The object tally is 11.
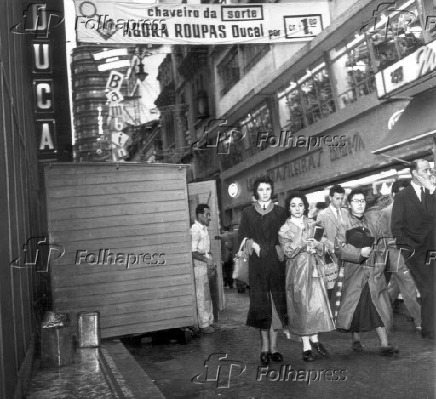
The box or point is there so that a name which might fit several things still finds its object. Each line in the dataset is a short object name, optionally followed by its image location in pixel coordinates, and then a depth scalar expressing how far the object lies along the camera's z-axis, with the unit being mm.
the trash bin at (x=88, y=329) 6953
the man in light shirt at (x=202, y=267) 9652
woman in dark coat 6879
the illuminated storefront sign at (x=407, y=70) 10992
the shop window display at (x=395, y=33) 12969
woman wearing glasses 6688
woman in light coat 6637
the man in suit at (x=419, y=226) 7023
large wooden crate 8125
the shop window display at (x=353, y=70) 15398
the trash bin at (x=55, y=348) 5992
